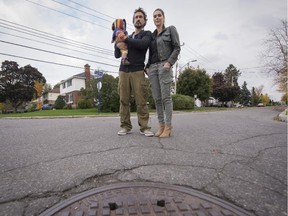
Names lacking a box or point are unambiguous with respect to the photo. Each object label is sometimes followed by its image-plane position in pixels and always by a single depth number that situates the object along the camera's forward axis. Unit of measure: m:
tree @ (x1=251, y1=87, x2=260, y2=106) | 65.25
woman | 2.73
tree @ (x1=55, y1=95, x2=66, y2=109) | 31.22
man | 2.80
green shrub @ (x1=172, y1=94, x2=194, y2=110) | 19.75
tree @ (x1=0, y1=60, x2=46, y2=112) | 36.75
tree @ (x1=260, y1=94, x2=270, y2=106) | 75.31
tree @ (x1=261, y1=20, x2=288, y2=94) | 20.92
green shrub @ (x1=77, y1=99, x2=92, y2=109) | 23.45
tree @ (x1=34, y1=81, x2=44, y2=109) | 34.94
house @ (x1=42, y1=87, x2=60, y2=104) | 49.66
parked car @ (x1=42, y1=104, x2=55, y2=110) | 35.79
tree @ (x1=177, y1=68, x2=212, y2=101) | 25.03
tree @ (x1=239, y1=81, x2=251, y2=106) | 60.15
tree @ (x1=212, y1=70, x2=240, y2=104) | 41.62
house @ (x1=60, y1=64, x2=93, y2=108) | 33.58
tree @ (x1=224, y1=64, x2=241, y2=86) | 60.44
